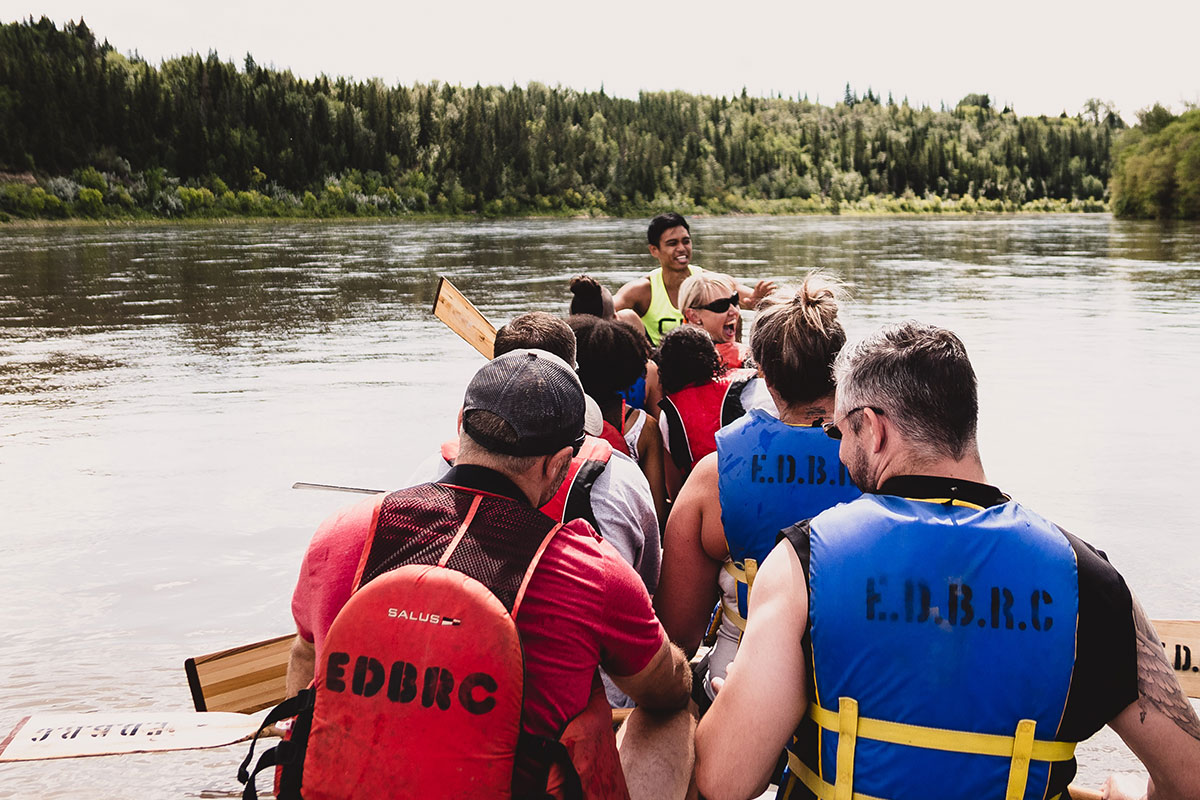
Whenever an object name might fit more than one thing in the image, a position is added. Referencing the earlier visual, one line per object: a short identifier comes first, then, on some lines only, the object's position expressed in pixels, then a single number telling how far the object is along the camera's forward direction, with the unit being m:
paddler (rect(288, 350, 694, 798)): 1.73
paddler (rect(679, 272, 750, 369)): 5.34
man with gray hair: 1.75
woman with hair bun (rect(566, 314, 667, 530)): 3.98
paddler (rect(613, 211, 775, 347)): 7.11
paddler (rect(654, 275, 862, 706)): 2.80
